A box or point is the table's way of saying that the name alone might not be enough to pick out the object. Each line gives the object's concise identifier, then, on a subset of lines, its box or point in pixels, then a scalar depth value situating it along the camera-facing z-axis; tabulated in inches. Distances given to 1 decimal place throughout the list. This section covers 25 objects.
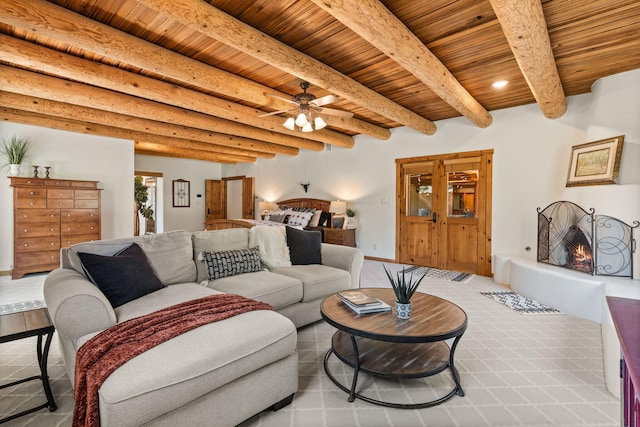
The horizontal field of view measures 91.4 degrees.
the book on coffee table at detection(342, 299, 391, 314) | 82.0
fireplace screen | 134.0
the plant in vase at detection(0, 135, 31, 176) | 196.9
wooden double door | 206.4
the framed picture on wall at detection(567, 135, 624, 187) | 138.0
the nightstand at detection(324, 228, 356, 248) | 255.0
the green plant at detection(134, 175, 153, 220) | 334.6
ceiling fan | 145.1
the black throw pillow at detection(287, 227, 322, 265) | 134.7
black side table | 62.6
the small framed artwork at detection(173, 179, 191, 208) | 372.2
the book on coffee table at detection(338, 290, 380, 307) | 85.0
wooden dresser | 185.6
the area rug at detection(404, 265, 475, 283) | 194.7
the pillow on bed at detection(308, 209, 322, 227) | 277.7
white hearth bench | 120.4
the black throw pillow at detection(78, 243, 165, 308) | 80.7
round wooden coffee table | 71.4
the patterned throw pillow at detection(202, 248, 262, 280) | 109.8
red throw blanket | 50.5
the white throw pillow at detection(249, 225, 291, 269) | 127.7
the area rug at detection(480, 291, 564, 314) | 136.7
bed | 274.2
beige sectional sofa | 50.5
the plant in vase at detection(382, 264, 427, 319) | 79.8
